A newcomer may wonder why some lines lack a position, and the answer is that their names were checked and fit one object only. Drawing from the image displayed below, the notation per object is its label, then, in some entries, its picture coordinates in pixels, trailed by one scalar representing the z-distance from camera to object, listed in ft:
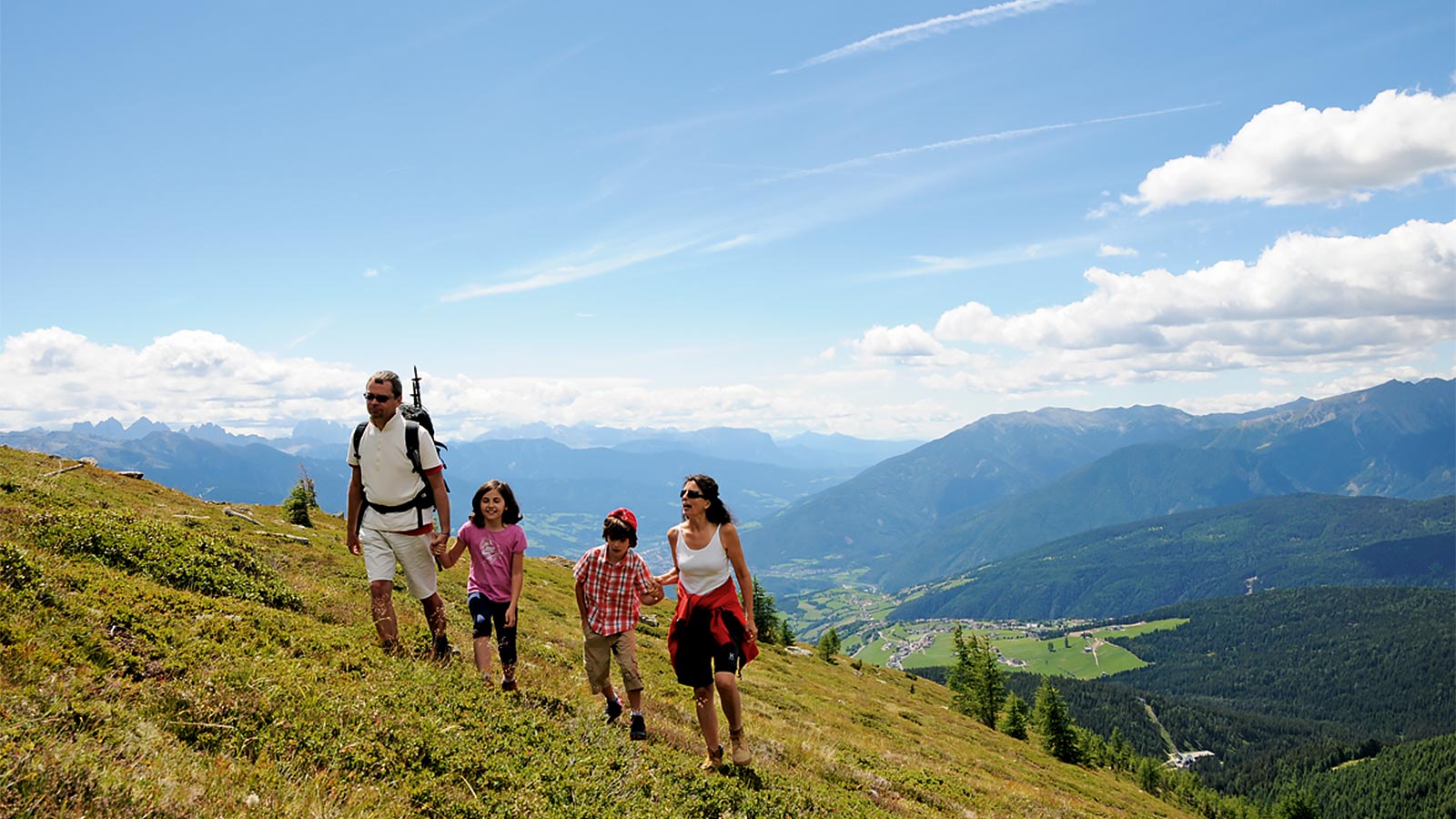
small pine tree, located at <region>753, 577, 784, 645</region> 185.79
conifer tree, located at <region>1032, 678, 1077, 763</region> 172.24
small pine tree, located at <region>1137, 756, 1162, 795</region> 284.61
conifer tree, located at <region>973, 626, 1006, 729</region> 203.82
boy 29.53
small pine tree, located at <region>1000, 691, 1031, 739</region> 196.65
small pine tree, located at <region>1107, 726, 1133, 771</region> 306.76
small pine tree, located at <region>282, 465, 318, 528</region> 112.68
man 29.78
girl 30.78
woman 27.63
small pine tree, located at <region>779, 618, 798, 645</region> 204.10
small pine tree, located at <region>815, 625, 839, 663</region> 207.16
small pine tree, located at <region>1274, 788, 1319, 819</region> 270.46
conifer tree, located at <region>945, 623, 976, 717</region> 213.05
